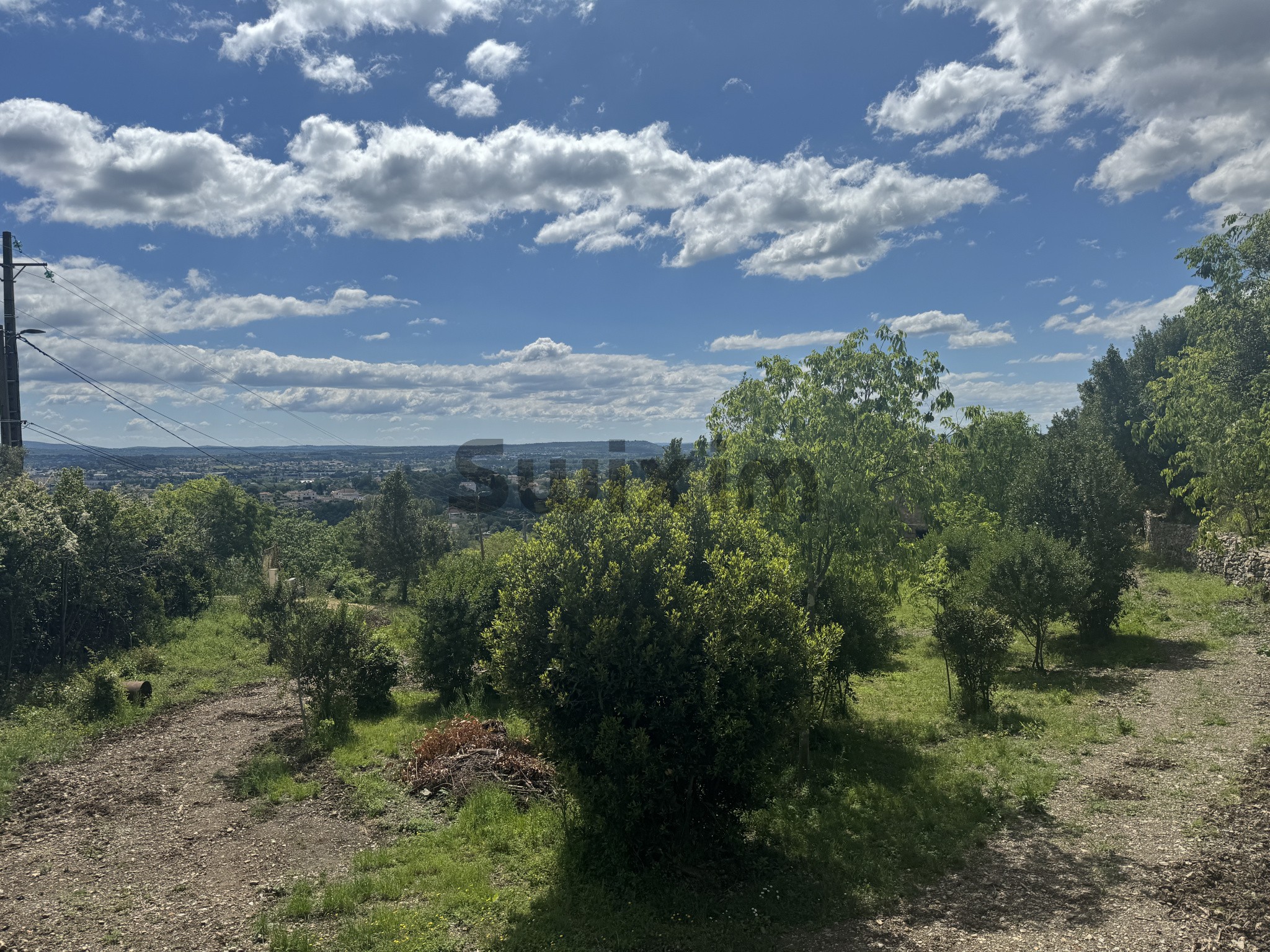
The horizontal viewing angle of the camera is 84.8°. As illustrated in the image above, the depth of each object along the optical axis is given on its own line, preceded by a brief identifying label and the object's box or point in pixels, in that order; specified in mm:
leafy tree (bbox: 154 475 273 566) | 48969
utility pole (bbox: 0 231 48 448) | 24719
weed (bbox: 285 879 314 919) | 8906
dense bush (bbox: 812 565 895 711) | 15398
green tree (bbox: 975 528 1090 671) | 19516
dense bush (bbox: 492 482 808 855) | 9000
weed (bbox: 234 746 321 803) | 13266
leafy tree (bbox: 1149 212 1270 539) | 16922
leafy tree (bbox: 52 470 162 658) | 23172
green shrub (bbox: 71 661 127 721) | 17828
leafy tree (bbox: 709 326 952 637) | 14406
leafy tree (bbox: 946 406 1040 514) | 38156
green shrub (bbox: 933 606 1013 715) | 15969
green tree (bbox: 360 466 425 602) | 45938
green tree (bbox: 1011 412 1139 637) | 22094
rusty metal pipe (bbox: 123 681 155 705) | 19156
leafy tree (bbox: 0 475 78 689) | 19969
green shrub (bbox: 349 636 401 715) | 19125
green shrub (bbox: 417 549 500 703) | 19953
